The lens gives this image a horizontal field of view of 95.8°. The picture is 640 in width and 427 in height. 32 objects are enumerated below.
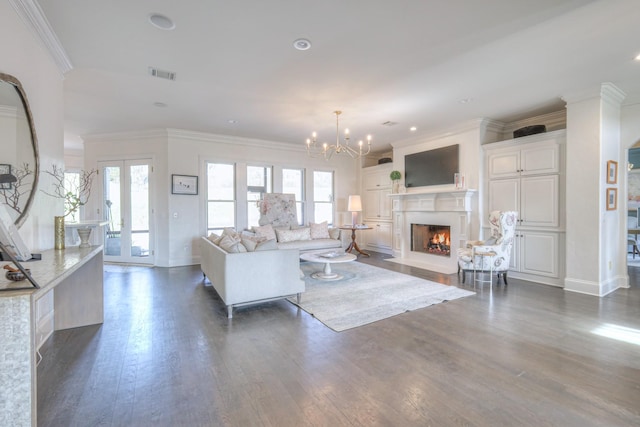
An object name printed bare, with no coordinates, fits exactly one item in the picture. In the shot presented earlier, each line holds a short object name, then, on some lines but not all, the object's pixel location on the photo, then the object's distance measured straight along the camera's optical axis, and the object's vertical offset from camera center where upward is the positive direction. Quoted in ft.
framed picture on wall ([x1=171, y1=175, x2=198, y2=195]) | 19.38 +1.79
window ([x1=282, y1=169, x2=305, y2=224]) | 23.97 +2.09
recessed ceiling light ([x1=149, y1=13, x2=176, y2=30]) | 7.63 +5.14
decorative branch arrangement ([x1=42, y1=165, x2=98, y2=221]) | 9.31 +0.83
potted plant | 22.26 +2.44
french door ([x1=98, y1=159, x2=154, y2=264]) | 19.75 +0.11
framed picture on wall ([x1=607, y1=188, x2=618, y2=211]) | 13.37 +0.46
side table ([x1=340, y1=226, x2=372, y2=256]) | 23.59 -2.70
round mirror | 6.54 +1.48
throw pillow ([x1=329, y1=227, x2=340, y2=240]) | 21.82 -1.83
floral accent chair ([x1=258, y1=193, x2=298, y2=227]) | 21.77 +0.00
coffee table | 14.83 -2.55
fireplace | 19.21 -2.06
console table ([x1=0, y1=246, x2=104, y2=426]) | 4.03 -2.02
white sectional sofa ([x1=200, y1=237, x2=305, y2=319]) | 10.46 -2.50
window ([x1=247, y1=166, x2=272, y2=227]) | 22.43 +1.82
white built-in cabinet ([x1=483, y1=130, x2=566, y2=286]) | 14.43 +0.65
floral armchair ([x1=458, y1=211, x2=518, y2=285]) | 14.65 -1.98
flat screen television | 18.81 +2.96
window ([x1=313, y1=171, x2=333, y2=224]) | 25.46 +1.22
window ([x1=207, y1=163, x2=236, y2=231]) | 21.02 +1.04
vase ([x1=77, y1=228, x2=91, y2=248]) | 9.38 -0.82
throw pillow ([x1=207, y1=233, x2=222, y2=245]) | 13.25 -1.37
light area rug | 10.47 -3.79
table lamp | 24.62 +0.44
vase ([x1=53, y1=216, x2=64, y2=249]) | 8.89 -0.68
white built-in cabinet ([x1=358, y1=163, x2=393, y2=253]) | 24.56 +0.15
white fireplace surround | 17.80 -0.58
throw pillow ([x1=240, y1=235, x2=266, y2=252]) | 11.19 -1.35
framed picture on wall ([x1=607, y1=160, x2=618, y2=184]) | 13.25 +1.73
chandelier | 24.09 +5.12
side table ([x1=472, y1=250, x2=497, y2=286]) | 14.64 -2.47
